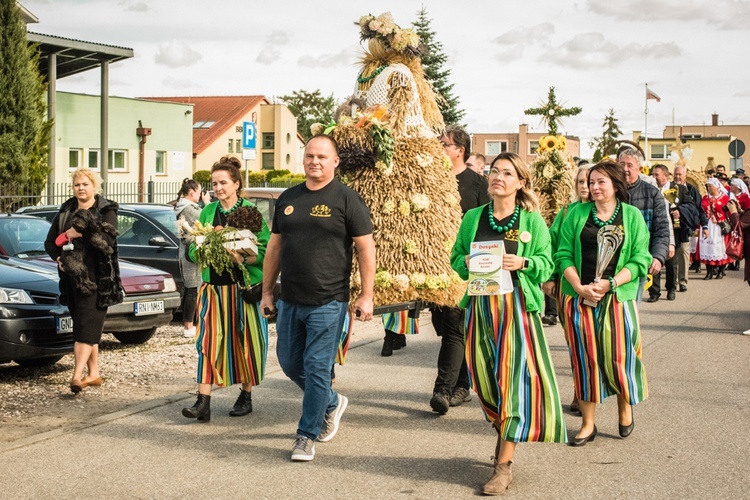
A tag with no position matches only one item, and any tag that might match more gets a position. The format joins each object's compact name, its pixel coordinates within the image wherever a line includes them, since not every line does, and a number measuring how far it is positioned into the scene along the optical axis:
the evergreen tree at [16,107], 27.77
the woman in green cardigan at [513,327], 5.61
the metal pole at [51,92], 33.09
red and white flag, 49.03
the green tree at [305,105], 105.73
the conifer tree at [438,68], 45.94
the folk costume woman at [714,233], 19.72
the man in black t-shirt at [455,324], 7.51
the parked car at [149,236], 12.69
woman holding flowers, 7.20
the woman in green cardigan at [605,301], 6.55
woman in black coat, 8.13
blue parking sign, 18.14
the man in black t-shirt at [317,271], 6.03
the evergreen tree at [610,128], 110.12
